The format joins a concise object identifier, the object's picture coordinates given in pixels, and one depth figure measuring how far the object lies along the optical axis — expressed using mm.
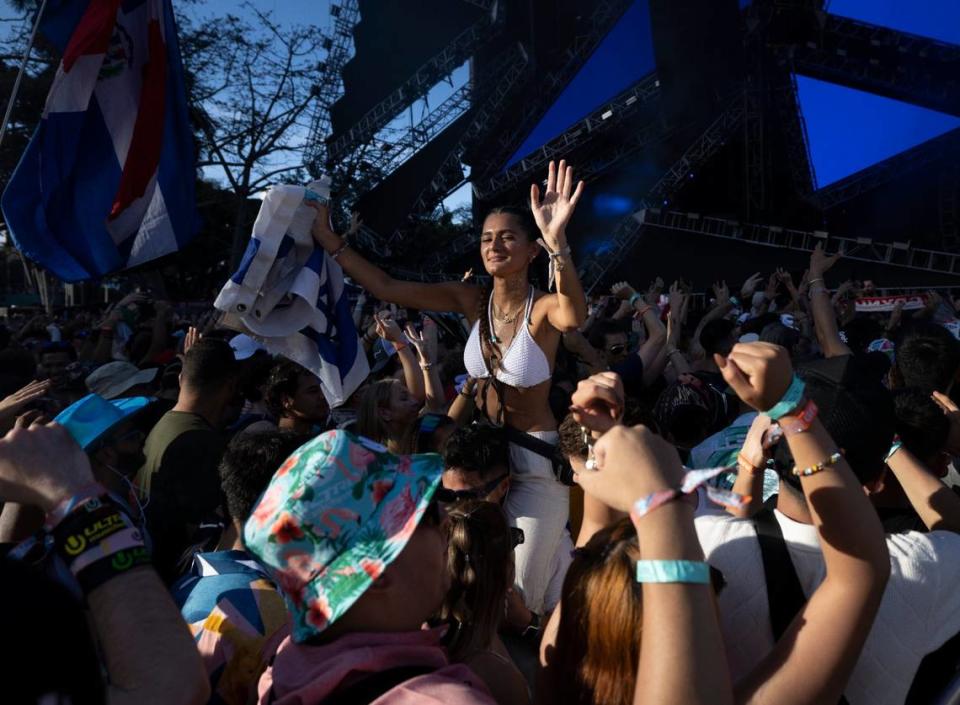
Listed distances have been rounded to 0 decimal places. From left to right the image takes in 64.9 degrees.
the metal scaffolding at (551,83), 22750
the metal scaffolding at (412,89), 24859
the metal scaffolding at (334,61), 24469
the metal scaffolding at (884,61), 18875
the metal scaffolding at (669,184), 21406
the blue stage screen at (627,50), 21891
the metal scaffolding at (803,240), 19578
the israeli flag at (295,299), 3326
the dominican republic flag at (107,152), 4391
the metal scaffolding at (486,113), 24516
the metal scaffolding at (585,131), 21688
